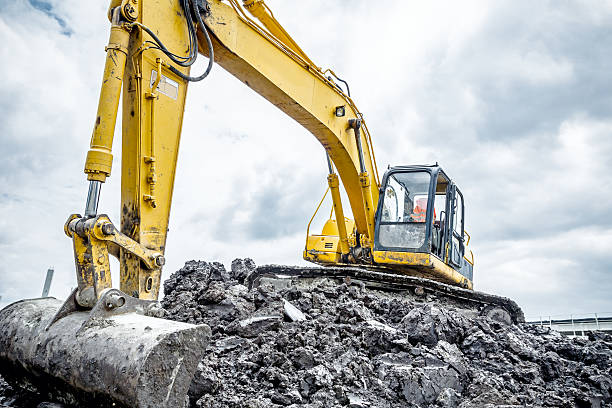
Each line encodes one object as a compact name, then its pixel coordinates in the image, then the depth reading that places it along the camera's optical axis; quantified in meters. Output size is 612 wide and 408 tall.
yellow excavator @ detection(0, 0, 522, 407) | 2.65
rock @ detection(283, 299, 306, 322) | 4.61
